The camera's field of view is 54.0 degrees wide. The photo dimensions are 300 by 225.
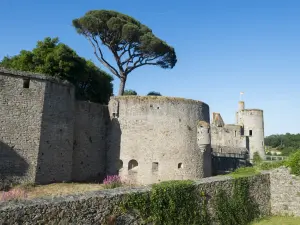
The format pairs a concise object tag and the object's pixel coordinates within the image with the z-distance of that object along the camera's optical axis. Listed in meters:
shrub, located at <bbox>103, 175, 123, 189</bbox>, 14.46
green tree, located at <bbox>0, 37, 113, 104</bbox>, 20.00
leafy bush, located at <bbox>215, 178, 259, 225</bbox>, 9.74
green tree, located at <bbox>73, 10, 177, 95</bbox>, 24.88
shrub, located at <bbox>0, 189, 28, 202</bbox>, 10.36
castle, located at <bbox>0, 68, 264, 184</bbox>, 15.00
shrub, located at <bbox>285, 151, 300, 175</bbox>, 12.00
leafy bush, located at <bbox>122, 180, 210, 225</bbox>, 7.56
